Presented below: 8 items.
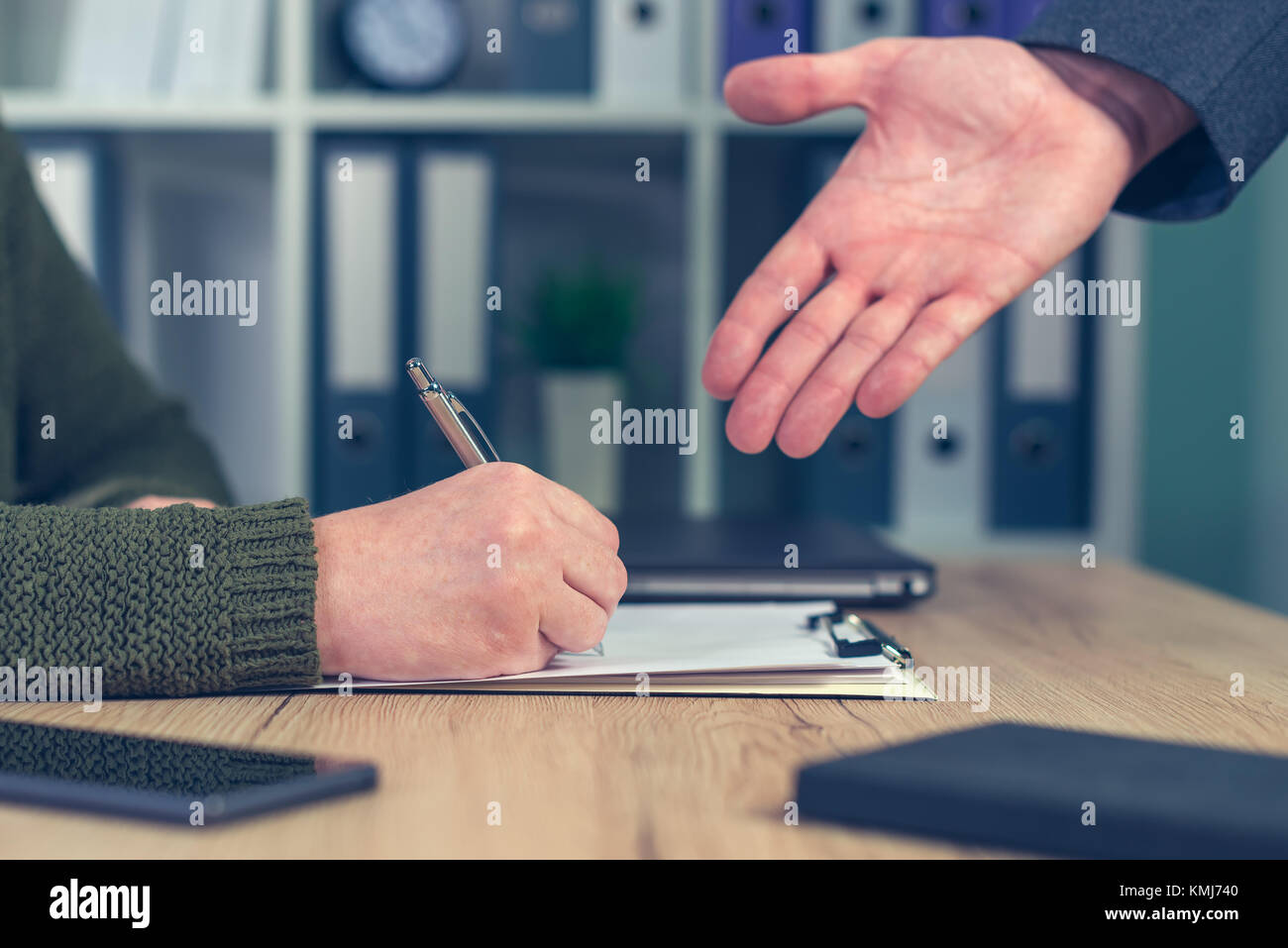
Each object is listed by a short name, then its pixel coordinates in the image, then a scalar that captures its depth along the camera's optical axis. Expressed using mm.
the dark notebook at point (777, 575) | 815
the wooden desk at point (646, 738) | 346
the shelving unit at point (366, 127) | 1631
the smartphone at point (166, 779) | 355
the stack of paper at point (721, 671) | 560
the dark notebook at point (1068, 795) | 316
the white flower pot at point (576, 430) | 1683
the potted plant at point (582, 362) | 1687
